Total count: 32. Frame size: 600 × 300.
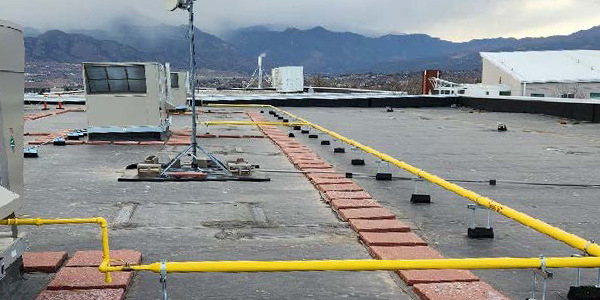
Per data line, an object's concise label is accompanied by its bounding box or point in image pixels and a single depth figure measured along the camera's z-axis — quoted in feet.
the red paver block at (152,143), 44.91
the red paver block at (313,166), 33.40
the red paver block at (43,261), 15.40
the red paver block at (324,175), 29.77
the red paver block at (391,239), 18.06
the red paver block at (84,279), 14.17
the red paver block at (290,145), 43.60
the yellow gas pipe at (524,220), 13.89
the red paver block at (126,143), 44.62
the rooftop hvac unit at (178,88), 83.30
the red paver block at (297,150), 40.20
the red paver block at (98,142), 44.43
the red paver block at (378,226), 19.51
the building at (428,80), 207.92
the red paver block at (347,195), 24.53
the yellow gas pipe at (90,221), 13.33
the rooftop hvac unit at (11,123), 12.93
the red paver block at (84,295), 13.57
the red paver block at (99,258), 15.67
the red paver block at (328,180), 28.04
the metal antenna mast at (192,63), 29.19
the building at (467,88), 176.71
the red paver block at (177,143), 45.32
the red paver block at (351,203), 22.91
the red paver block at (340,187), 26.18
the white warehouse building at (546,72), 195.52
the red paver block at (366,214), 21.13
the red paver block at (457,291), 13.96
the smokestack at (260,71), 253.61
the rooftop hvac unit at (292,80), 178.29
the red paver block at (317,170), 31.86
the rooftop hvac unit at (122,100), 45.70
